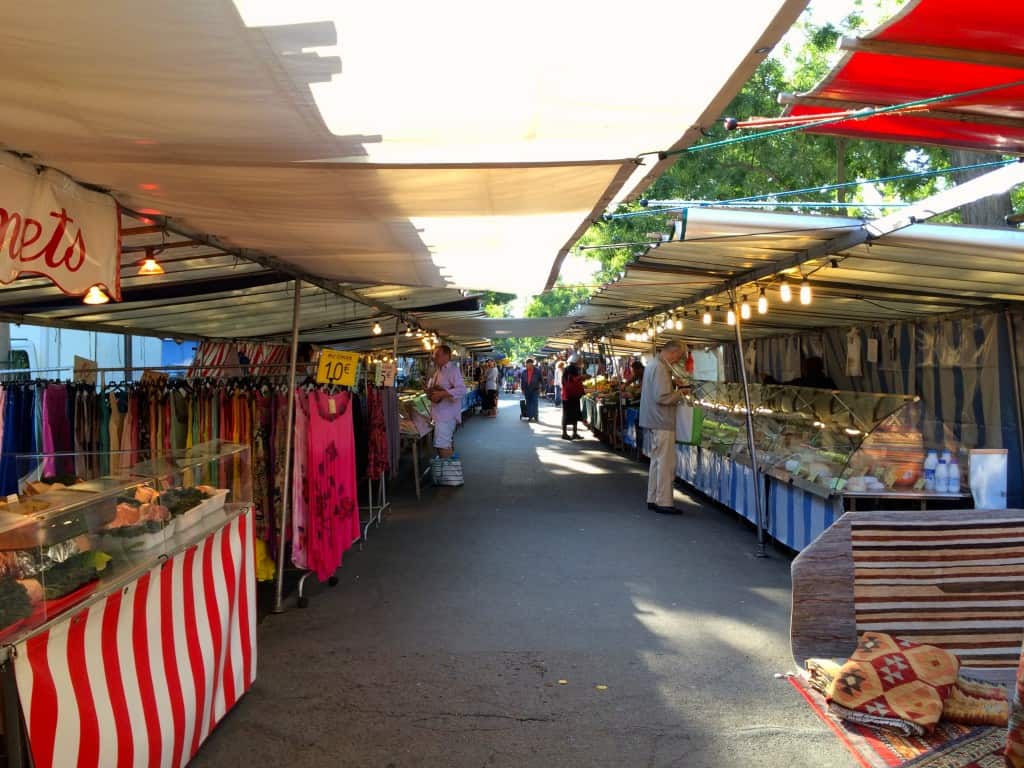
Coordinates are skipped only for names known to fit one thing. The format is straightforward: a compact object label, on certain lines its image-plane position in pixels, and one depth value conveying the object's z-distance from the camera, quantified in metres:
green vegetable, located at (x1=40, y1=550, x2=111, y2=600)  2.82
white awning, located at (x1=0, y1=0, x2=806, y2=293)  2.16
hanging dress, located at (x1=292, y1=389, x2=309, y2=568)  6.12
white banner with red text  3.39
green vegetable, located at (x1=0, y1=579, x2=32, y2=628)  2.59
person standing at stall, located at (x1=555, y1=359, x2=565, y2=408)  34.01
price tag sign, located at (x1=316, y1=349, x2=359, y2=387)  7.18
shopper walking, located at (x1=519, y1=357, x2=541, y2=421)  26.11
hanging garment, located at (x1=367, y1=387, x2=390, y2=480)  8.77
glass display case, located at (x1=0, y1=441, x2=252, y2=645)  2.70
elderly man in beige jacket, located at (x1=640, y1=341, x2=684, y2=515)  9.87
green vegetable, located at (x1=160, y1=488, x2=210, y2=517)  3.92
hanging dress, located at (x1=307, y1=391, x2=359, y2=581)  6.28
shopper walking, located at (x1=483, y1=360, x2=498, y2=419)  31.16
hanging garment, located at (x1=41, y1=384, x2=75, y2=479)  5.95
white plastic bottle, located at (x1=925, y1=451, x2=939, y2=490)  6.78
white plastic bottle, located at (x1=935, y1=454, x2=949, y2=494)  6.69
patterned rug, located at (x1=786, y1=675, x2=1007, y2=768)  3.06
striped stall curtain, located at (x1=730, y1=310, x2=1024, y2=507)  7.71
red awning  3.38
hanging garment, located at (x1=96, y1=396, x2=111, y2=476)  6.03
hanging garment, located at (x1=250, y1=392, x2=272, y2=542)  6.05
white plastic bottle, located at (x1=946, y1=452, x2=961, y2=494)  6.65
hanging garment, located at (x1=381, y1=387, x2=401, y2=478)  9.94
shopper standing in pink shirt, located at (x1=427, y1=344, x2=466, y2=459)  11.66
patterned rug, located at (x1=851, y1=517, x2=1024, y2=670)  3.94
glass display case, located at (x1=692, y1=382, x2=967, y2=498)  6.77
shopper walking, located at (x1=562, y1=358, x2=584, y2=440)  19.98
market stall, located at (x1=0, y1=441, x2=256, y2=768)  2.65
